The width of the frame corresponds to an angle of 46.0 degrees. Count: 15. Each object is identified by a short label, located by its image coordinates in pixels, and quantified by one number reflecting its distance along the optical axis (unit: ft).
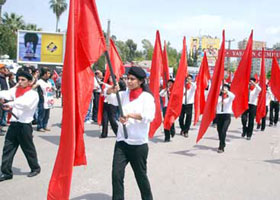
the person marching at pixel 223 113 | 26.07
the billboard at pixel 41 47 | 84.33
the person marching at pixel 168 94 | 30.96
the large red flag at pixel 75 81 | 11.48
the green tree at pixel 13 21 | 154.10
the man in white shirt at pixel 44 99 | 30.86
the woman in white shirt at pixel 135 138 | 12.36
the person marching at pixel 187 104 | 32.76
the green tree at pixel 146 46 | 250.16
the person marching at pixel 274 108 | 43.75
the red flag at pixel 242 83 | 29.76
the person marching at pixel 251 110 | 32.71
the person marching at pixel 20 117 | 16.81
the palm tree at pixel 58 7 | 198.08
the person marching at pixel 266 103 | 39.41
